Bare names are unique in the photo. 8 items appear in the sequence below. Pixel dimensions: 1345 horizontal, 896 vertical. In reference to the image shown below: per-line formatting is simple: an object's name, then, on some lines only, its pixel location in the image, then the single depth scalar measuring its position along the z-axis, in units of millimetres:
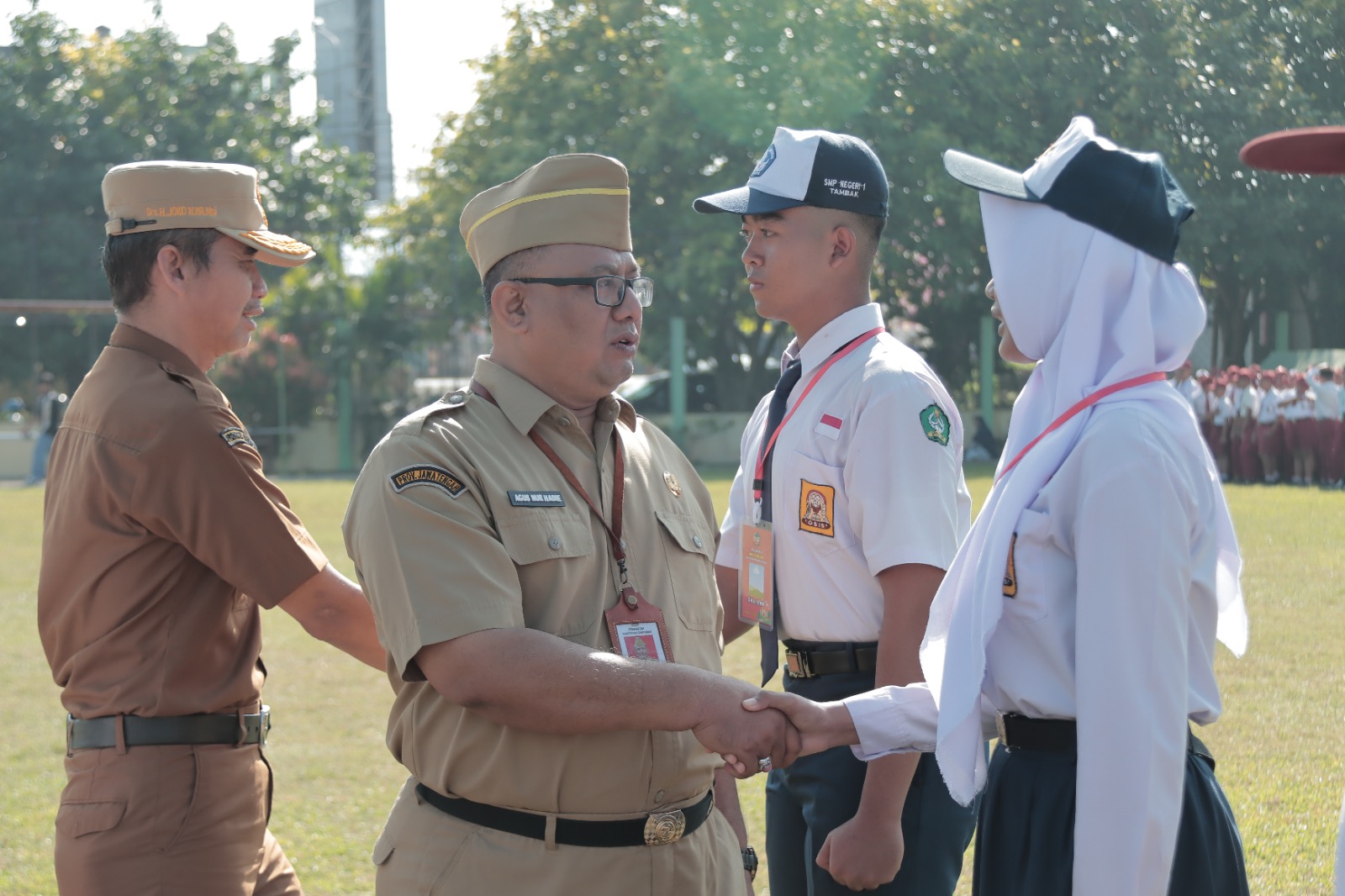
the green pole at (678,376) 30219
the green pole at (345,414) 31780
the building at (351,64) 52500
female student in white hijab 1986
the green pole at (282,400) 30891
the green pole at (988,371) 30203
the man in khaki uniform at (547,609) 2328
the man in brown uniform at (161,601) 2758
